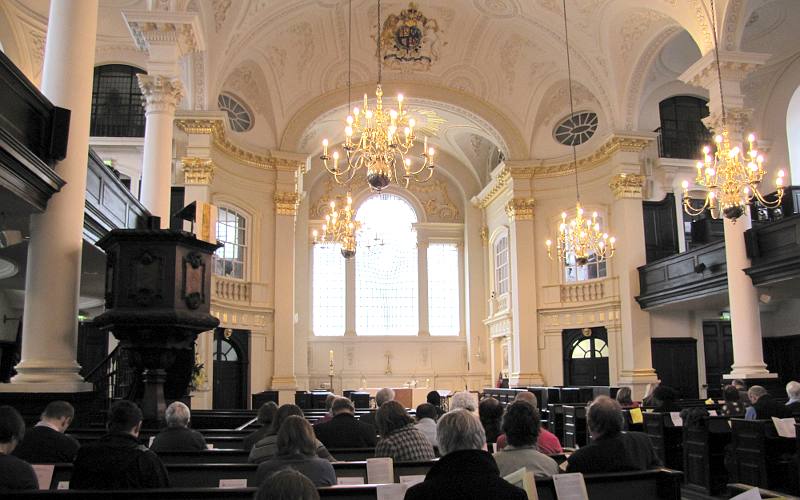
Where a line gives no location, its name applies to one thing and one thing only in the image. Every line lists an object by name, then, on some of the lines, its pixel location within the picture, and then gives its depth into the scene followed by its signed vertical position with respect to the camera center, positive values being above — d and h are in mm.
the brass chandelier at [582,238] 16047 +2692
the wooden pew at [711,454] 9328 -1239
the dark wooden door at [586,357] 19828 +32
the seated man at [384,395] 7426 -360
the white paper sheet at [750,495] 3003 -569
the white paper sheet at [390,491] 3562 -642
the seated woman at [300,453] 3822 -491
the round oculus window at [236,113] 19156 +6610
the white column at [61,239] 6316 +1117
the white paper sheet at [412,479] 4480 -737
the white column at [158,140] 11875 +3640
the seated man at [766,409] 9016 -644
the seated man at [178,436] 5738 -588
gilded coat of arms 19422 +8682
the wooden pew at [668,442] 10594 -1230
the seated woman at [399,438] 4918 -530
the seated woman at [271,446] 4832 -569
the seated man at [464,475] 2885 -468
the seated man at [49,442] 4629 -507
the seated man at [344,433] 6203 -616
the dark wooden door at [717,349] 18906 +205
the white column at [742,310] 13273 +849
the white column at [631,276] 18250 +2092
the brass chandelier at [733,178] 10906 +2677
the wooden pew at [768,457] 8594 -1184
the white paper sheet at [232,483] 4555 -757
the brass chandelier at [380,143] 10566 +3231
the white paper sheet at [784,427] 8203 -790
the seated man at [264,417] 6137 -472
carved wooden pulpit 6773 +574
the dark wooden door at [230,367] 18250 -154
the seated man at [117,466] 3664 -525
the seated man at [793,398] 9203 -544
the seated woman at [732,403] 10312 -653
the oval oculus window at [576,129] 20719 +6554
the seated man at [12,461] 3472 -470
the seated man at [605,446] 4254 -524
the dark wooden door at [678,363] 18500 -148
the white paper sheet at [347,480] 4676 -764
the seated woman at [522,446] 3986 -487
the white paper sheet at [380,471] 4434 -673
